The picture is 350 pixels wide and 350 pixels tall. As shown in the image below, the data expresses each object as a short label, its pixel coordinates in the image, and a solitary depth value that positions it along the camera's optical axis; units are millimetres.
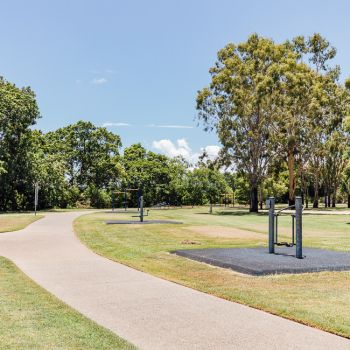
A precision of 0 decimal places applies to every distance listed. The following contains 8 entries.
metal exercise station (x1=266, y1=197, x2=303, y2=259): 12039
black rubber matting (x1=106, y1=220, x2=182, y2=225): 26250
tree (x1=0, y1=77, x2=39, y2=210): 47344
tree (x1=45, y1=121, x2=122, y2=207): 68188
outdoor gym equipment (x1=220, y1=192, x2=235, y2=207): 71425
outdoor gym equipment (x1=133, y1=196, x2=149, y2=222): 26753
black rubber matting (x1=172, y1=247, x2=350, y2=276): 10235
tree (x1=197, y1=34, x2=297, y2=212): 48250
